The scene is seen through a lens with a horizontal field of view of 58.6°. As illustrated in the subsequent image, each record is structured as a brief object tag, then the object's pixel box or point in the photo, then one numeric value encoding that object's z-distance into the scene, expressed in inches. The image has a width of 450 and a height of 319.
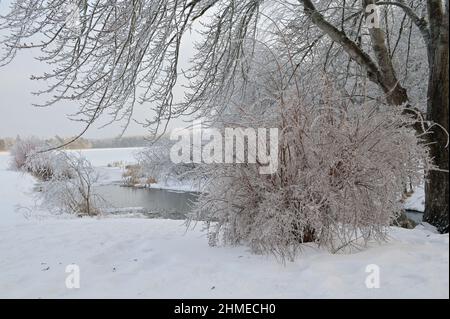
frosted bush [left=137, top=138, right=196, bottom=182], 823.8
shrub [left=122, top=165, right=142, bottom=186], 958.4
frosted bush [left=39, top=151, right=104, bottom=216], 461.0
